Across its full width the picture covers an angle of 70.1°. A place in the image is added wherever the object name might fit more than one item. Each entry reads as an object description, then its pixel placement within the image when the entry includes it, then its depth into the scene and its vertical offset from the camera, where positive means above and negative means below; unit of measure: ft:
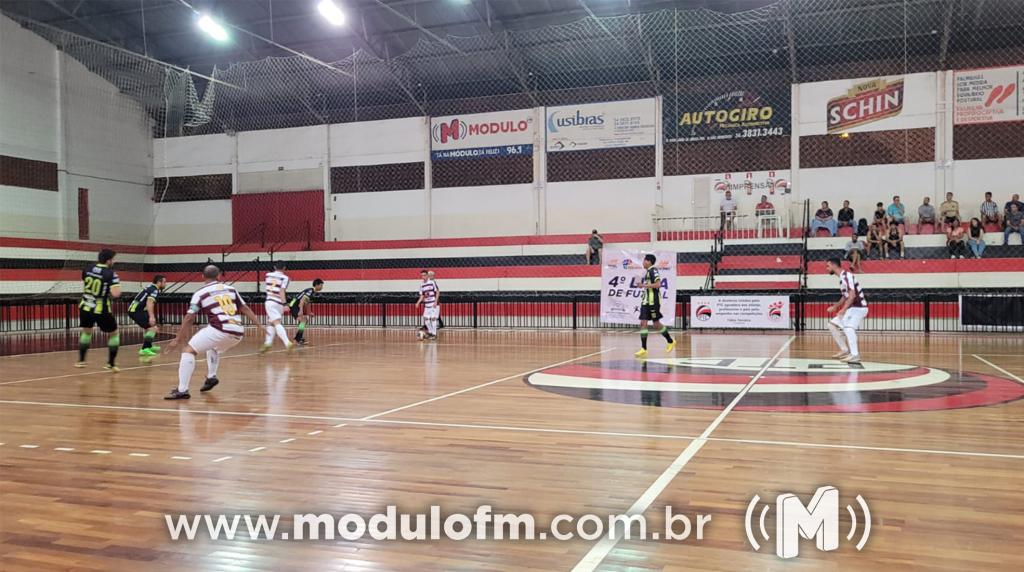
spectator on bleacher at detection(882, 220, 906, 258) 68.54 +3.18
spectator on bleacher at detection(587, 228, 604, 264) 78.20 +2.84
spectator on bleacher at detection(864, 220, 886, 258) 69.53 +3.46
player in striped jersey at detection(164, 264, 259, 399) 26.78 -1.84
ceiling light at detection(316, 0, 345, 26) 62.23 +22.99
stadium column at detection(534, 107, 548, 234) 85.35 +10.88
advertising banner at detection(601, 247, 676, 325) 60.34 -0.83
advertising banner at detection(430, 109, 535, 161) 86.17 +16.82
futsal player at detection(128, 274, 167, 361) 41.11 -2.05
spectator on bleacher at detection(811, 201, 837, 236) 73.20 +5.26
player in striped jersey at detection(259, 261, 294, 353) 47.62 -1.35
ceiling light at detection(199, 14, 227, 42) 62.82 +22.08
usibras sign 81.66 +16.89
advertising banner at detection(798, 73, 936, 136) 73.00 +17.12
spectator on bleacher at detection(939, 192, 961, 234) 67.92 +5.52
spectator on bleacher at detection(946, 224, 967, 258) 66.69 +2.58
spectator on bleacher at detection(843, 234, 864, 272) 68.64 +2.49
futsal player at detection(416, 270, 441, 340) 56.03 -2.05
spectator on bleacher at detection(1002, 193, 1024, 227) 67.02 +6.25
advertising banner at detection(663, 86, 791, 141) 77.36 +17.01
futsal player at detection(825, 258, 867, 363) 36.29 -1.87
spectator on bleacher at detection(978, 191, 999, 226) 68.54 +5.54
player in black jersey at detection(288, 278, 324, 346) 52.75 -2.11
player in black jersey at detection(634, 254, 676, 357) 40.81 -1.70
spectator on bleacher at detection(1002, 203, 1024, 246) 66.03 +4.33
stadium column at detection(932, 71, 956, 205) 71.77 +13.42
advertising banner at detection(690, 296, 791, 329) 62.23 -3.37
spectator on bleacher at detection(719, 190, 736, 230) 77.30 +6.62
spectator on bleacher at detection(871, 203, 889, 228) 70.10 +5.33
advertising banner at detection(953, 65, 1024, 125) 69.82 +17.01
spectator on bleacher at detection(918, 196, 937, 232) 70.59 +5.57
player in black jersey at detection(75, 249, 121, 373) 36.29 -1.00
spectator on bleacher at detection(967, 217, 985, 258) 66.03 +3.01
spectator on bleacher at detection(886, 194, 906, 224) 71.39 +5.90
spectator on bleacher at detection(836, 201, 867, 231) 72.84 +5.61
